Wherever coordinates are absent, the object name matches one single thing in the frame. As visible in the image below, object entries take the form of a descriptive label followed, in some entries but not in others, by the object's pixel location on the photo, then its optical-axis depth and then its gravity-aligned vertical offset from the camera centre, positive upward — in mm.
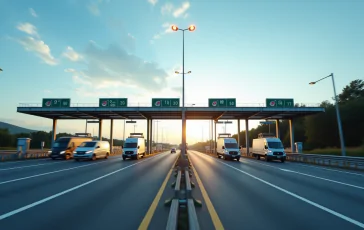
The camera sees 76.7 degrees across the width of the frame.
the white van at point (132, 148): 26578 -640
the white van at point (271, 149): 24953 -616
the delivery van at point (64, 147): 26250 -582
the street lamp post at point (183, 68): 19438 +7254
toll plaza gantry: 35000 +5233
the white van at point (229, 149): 27016 -692
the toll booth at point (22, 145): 28245 -392
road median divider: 3951 -1404
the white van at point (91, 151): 24047 -920
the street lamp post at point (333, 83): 21431 +6041
